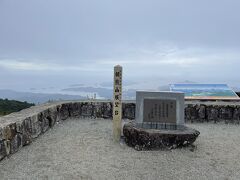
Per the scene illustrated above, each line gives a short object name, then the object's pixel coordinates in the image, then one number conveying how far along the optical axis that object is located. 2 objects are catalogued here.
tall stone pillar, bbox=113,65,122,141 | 3.20
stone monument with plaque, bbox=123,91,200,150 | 2.97
